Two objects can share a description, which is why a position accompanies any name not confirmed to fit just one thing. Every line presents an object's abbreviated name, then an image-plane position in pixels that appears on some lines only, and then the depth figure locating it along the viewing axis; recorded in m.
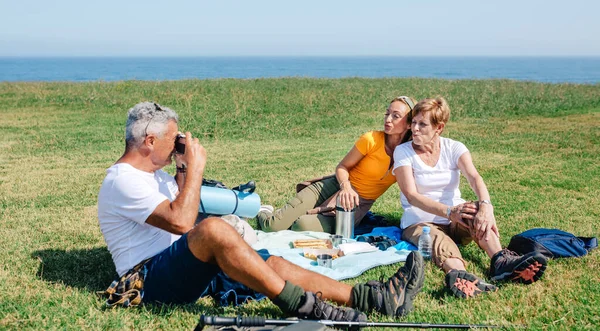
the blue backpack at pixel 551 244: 5.52
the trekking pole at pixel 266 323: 3.49
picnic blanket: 5.27
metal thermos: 6.28
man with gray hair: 3.77
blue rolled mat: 5.71
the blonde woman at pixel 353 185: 6.14
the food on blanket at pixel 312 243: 5.97
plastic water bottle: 5.59
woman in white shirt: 5.29
